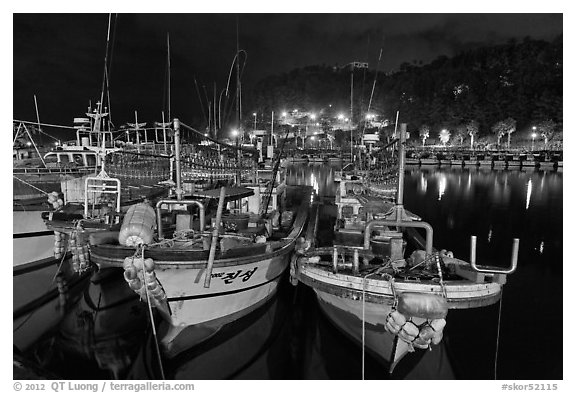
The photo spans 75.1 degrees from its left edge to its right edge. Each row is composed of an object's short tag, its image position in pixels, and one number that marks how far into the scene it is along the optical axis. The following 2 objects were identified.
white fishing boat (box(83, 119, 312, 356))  7.32
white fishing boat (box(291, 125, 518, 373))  6.72
